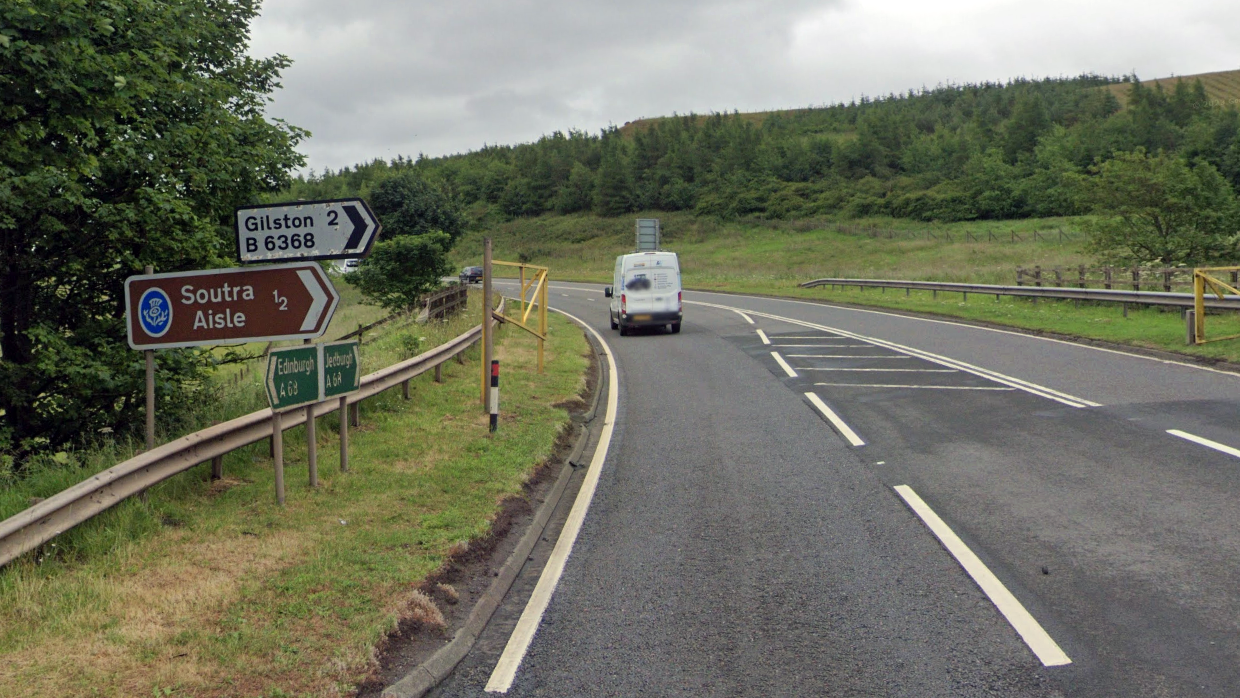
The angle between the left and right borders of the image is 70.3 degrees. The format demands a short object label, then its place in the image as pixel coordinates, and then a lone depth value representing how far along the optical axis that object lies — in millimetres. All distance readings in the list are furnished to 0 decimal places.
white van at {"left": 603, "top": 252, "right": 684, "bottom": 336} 24656
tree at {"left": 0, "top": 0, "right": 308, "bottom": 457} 7062
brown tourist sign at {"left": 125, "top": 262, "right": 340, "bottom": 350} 6895
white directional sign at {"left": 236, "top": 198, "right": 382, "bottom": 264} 7270
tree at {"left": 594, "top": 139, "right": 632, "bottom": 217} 119125
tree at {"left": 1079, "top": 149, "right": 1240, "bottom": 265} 30192
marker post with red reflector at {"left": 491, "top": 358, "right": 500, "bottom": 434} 10477
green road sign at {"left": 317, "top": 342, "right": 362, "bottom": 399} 7660
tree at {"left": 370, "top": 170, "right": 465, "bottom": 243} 51250
